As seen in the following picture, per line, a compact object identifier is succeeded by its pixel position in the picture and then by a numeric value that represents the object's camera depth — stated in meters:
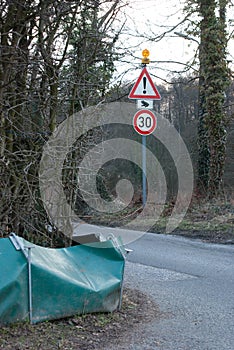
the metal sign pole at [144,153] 10.93
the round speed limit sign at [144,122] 10.48
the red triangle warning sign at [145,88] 9.44
